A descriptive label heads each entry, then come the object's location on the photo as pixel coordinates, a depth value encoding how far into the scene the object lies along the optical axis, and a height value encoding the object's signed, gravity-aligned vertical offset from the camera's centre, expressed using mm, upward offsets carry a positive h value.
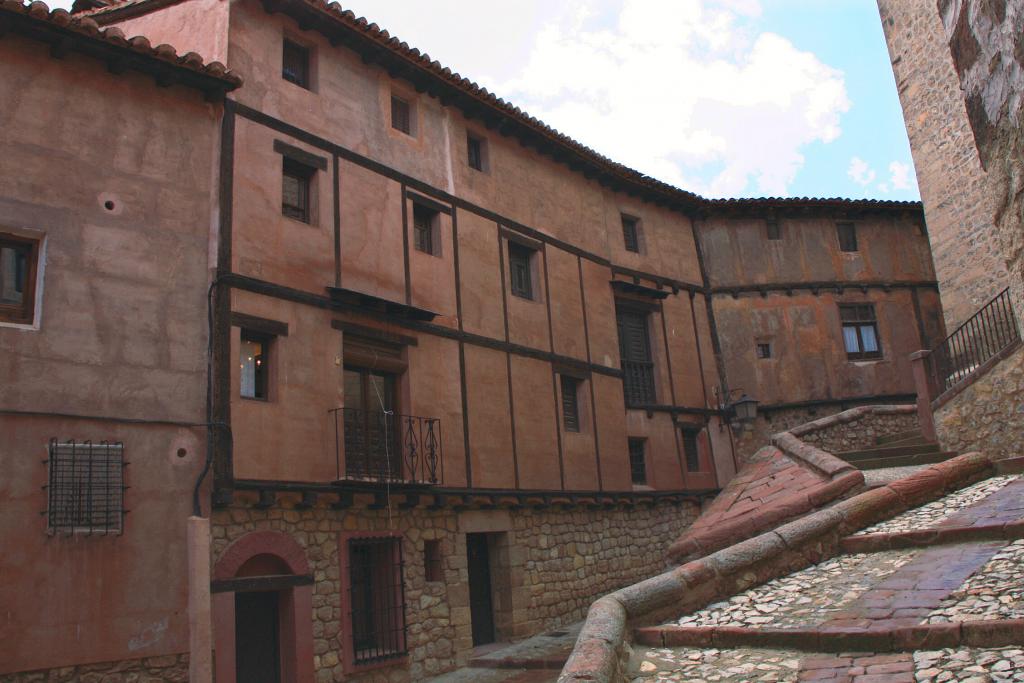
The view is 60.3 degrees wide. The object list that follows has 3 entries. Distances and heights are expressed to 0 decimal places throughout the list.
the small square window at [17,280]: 10266 +3561
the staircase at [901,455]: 13633 +1037
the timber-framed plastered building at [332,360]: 10492 +3066
